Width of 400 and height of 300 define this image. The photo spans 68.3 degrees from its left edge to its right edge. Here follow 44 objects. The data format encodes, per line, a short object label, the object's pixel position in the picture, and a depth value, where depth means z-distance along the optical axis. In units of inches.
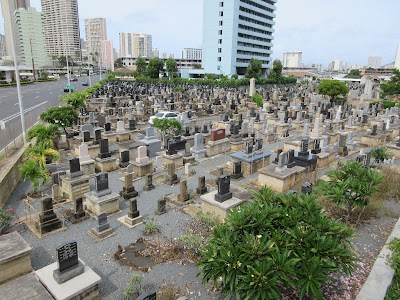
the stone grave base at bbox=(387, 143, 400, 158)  698.2
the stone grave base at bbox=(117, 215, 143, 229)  375.6
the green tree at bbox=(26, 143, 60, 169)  482.6
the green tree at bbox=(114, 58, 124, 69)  5698.8
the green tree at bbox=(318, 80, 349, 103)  1534.2
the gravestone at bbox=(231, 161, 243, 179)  561.0
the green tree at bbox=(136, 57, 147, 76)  3280.0
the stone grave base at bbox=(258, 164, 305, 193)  497.0
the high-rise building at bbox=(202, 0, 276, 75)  3344.0
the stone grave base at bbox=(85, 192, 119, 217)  396.8
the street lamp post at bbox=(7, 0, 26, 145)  623.2
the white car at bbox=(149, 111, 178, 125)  971.6
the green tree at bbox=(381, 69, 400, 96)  1605.6
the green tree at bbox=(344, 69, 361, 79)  4747.3
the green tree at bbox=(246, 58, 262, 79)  2765.7
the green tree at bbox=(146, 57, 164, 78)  2960.1
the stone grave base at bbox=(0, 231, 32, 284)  259.9
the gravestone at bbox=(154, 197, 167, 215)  409.1
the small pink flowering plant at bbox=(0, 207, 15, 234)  346.6
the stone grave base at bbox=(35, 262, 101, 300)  232.7
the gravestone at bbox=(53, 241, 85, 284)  243.2
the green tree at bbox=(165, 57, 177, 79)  3104.3
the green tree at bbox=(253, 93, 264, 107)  1272.1
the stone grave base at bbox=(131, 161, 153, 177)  553.6
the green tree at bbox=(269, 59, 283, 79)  2972.4
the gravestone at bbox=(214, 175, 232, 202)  385.4
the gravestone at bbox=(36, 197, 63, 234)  354.0
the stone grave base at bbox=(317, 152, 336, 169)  623.0
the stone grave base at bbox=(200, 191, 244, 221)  375.8
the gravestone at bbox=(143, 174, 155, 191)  494.1
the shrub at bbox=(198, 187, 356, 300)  192.9
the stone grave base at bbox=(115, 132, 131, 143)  786.8
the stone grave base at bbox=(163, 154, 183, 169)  603.2
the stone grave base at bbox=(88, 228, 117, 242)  346.0
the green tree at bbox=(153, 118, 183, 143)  701.3
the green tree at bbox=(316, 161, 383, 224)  343.6
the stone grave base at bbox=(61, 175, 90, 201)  450.0
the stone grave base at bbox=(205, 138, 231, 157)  692.7
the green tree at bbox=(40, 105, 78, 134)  702.5
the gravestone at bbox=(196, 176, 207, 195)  480.4
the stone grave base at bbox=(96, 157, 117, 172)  574.2
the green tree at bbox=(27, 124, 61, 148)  576.4
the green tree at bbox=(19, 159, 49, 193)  405.4
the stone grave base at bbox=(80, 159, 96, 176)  546.6
